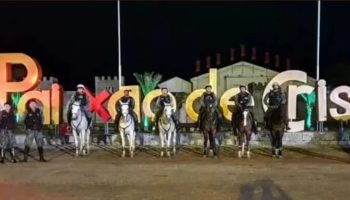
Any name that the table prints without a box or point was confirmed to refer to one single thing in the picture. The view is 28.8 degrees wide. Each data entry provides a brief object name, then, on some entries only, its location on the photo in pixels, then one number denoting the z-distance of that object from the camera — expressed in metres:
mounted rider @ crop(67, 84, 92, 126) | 21.38
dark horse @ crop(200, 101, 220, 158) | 20.86
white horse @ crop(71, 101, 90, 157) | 21.27
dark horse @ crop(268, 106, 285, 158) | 20.92
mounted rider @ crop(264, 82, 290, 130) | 21.00
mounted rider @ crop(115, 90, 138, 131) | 21.33
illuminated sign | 23.69
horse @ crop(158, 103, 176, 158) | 21.34
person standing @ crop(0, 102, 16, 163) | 20.47
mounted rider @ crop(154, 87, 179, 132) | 21.47
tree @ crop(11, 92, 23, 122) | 24.73
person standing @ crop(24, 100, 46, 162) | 20.50
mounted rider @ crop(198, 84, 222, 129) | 20.96
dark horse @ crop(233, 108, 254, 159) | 20.48
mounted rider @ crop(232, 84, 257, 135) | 20.77
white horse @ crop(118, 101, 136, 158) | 21.20
